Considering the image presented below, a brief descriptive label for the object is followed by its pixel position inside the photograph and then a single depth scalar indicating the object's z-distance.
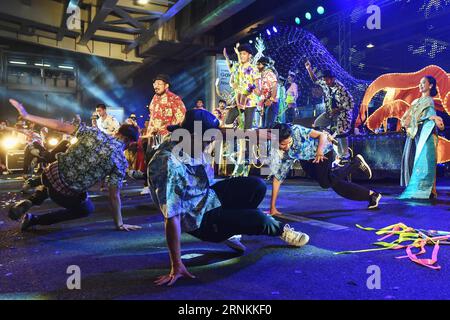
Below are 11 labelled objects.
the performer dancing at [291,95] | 10.66
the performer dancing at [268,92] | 7.10
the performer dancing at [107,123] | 8.24
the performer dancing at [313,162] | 4.32
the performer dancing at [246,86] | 7.09
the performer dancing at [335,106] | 7.03
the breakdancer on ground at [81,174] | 3.80
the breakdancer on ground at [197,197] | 2.40
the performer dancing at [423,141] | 5.86
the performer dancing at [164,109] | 6.46
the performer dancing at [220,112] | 10.73
